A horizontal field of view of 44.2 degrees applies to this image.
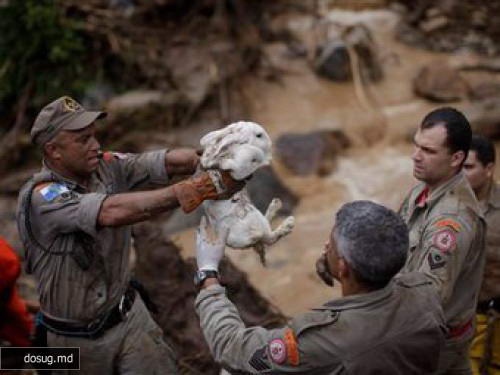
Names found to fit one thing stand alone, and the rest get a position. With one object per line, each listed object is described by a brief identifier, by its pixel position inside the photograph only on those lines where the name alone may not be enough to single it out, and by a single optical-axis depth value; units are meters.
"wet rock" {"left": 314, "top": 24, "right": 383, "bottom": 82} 9.50
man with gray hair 1.90
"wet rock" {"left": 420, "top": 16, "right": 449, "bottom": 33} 10.55
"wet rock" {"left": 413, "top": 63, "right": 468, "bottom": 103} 8.73
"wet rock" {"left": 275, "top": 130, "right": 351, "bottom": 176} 7.89
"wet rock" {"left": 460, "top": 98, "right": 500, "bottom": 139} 7.58
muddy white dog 2.40
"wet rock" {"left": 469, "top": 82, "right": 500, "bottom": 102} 8.57
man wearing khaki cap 2.48
